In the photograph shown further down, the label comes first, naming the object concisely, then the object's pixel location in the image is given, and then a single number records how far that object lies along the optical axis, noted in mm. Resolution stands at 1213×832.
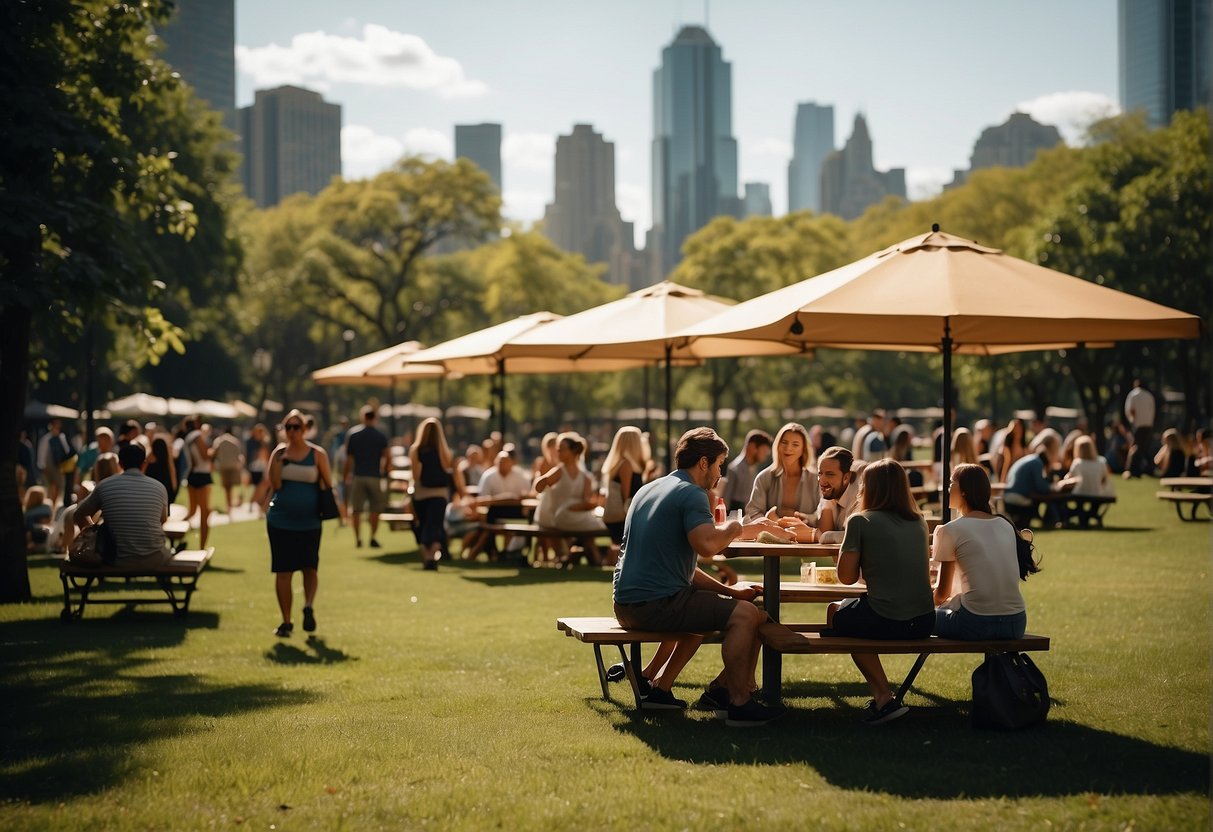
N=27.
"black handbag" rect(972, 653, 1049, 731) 7258
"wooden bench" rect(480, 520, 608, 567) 16484
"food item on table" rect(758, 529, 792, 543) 8297
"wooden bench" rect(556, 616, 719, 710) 7656
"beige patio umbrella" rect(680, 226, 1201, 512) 8328
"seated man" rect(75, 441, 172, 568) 12062
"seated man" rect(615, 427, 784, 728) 7578
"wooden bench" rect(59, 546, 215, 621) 12078
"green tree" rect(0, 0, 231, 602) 11875
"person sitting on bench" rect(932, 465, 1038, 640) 7492
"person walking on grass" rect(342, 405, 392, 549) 20750
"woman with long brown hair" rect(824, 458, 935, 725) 7391
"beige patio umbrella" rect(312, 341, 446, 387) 24578
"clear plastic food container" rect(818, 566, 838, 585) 8422
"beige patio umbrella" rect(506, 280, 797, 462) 14719
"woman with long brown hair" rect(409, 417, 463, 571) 17688
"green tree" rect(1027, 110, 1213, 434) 40750
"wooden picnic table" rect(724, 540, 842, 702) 7957
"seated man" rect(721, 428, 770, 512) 13992
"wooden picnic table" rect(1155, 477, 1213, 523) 21781
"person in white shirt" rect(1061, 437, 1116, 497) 20891
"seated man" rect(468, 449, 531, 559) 18922
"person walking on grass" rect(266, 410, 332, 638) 11742
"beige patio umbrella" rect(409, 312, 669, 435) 17500
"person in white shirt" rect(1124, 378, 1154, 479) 32344
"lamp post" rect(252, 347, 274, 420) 65350
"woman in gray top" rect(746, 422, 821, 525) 10680
